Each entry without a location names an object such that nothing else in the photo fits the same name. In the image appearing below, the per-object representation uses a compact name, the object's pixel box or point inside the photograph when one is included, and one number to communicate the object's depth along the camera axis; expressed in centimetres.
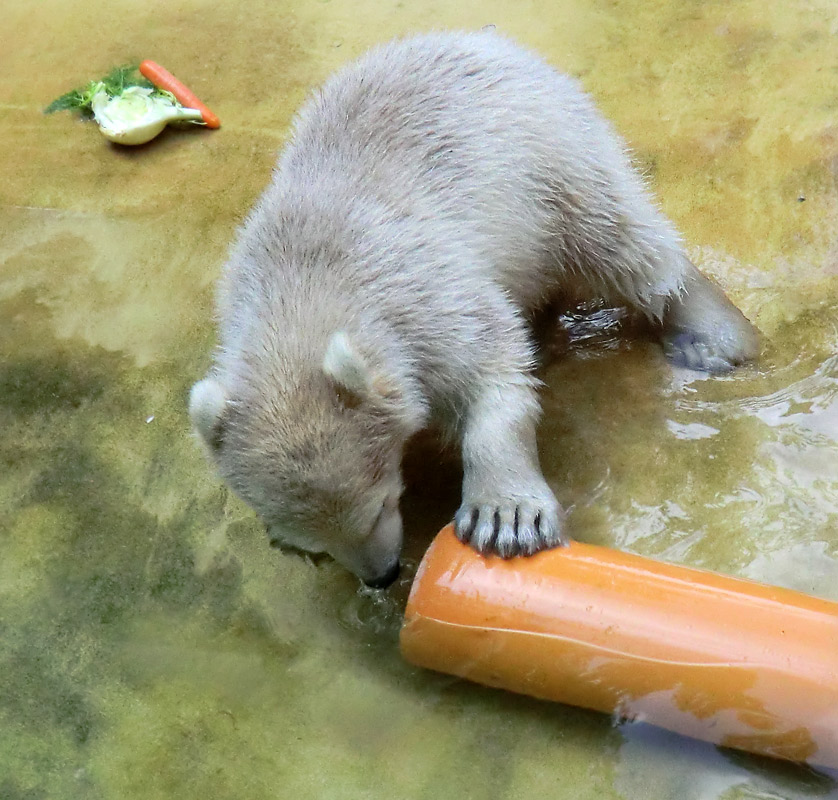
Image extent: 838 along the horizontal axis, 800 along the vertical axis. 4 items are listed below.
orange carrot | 554
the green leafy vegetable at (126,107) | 545
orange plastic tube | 270
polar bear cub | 308
